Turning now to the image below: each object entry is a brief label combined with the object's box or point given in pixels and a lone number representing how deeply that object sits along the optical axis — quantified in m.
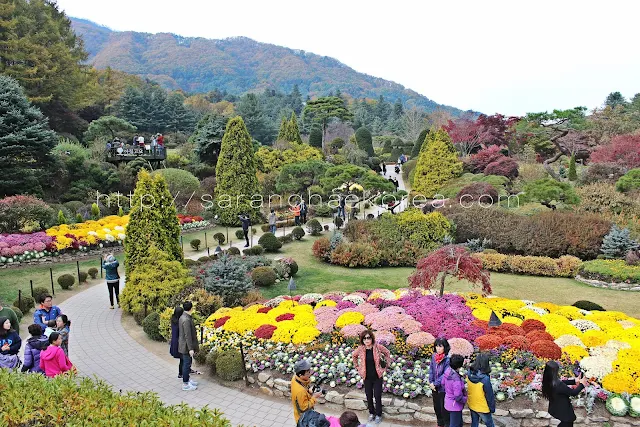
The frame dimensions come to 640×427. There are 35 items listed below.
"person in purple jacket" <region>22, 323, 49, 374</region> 6.62
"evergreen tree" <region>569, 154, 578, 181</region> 32.48
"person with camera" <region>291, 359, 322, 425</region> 5.30
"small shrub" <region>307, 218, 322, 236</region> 23.35
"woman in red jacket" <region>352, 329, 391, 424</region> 6.41
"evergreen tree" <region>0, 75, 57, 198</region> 22.92
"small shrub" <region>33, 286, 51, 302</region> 13.07
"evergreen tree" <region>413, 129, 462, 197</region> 32.56
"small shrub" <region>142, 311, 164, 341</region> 10.60
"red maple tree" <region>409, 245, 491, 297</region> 11.23
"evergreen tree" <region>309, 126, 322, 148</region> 52.19
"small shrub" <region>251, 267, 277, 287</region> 14.95
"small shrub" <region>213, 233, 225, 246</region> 21.47
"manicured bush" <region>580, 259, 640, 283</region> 14.73
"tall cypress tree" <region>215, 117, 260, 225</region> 26.11
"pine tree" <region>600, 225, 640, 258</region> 17.03
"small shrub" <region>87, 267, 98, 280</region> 15.69
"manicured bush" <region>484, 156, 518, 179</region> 32.50
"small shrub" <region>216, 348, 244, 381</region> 8.33
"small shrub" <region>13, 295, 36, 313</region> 12.02
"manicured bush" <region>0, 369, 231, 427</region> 4.50
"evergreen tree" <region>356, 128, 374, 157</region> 53.19
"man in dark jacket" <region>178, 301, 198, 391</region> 7.94
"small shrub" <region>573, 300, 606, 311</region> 11.69
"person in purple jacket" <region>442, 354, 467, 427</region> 5.73
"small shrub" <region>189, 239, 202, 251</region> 20.36
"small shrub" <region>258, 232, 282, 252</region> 19.46
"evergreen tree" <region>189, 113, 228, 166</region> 35.97
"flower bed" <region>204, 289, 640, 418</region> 7.40
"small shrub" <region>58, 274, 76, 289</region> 14.45
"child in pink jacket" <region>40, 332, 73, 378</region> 6.46
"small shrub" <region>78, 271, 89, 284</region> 15.16
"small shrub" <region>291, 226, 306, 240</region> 21.77
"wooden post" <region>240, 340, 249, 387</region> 8.24
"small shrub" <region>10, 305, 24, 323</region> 11.09
